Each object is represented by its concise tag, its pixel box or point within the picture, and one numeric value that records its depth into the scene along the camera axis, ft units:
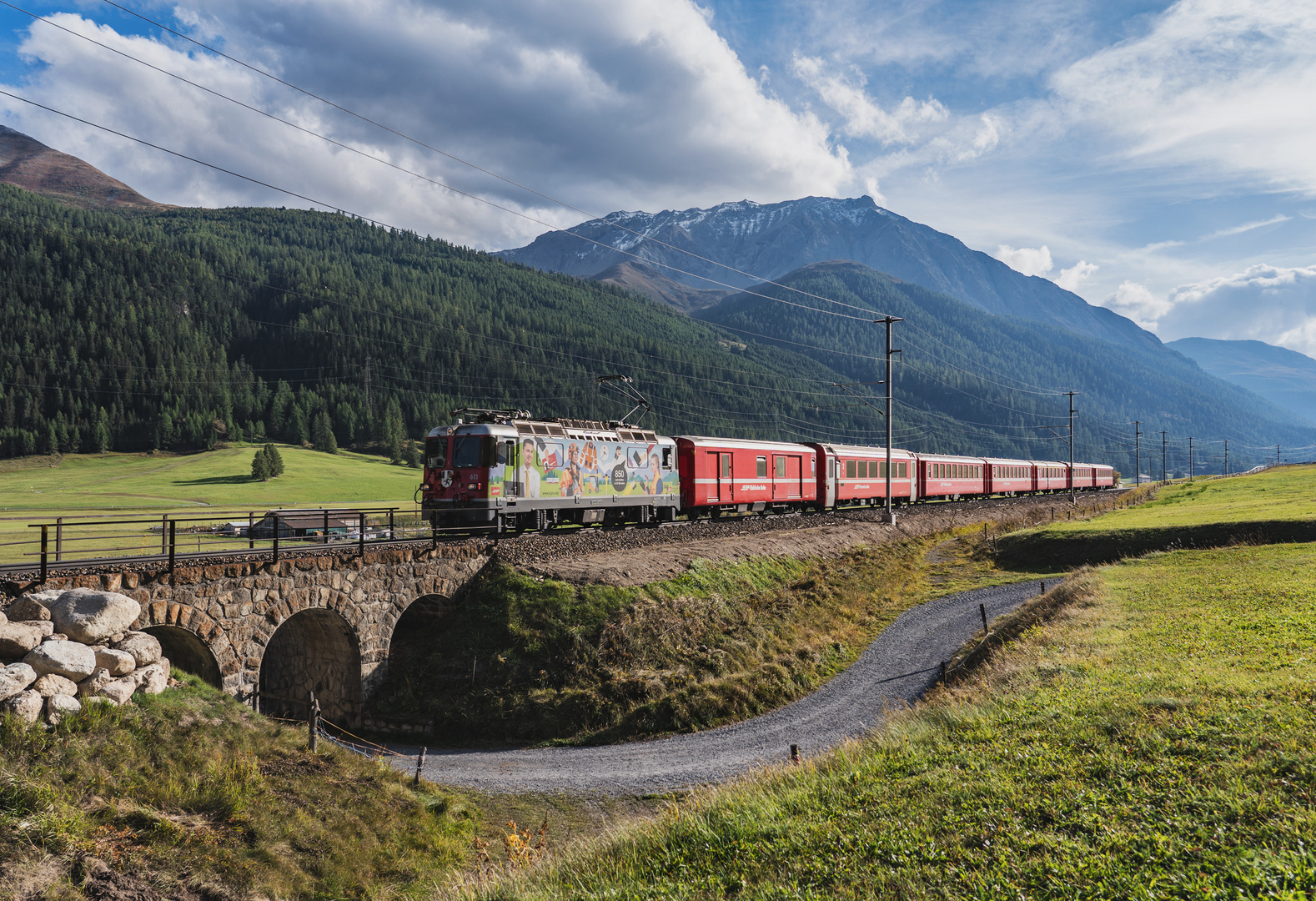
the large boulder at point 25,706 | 32.45
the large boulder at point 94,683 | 36.32
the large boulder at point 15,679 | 32.58
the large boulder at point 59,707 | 33.99
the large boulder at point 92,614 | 37.68
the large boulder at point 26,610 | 37.37
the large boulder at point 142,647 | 39.78
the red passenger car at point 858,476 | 141.59
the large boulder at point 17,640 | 34.42
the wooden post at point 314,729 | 46.14
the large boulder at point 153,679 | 39.22
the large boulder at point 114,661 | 37.91
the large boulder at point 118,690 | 36.86
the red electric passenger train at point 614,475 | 78.18
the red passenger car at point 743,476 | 110.52
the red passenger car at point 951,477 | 173.47
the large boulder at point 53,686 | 34.19
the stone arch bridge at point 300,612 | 48.39
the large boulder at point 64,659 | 34.83
